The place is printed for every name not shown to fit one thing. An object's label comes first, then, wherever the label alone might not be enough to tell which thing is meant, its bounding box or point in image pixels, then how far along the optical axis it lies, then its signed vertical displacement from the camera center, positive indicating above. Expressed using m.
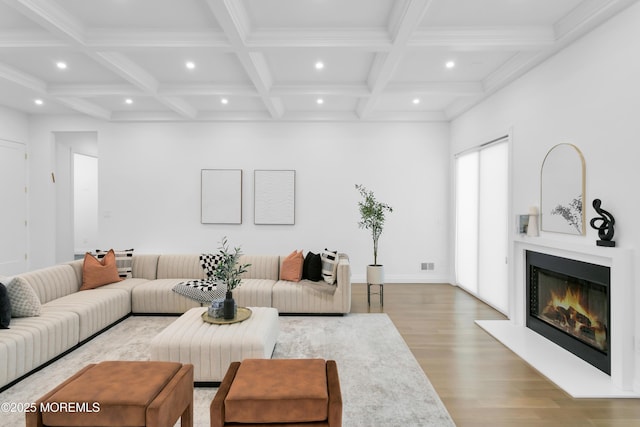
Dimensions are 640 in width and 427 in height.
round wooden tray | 3.16 -0.94
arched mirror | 3.27 +0.23
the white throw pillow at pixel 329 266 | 4.71 -0.70
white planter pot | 5.15 -0.87
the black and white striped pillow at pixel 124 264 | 4.97 -0.69
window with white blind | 4.86 -0.11
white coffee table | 2.82 -1.06
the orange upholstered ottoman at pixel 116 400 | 1.69 -0.89
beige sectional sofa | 2.92 -0.96
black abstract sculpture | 2.86 -0.09
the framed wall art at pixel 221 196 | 6.59 +0.34
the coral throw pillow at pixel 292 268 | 4.92 -0.74
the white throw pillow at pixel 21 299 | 3.18 -0.76
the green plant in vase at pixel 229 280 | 3.27 -0.61
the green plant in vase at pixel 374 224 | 5.16 -0.14
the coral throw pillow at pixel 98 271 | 4.41 -0.72
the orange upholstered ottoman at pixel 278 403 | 1.76 -0.93
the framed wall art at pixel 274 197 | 6.59 +0.32
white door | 6.29 +0.10
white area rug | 2.41 -1.32
